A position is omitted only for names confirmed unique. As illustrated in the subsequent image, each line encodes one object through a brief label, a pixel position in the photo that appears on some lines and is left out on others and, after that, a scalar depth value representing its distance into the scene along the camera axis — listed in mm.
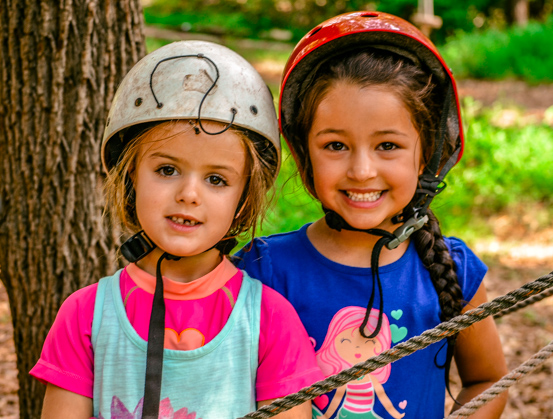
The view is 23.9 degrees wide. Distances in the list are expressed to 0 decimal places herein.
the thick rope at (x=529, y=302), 1494
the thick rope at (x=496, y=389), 1332
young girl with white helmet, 1356
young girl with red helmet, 1427
